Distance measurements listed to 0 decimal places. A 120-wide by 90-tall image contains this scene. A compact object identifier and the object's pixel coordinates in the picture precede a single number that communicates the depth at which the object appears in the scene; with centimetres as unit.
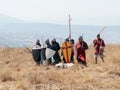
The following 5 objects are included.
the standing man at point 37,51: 2447
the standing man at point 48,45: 2387
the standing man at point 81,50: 2150
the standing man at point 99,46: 2355
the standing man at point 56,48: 2373
